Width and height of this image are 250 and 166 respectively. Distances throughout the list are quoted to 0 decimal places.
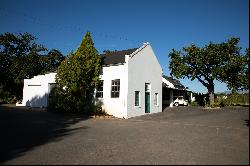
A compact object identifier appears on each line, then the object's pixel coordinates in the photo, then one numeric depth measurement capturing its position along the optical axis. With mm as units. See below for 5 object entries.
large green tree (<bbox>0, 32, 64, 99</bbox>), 32566
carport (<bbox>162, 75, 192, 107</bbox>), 26865
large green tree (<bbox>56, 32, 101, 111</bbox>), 16650
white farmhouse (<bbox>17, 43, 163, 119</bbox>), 16558
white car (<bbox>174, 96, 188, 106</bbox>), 28370
